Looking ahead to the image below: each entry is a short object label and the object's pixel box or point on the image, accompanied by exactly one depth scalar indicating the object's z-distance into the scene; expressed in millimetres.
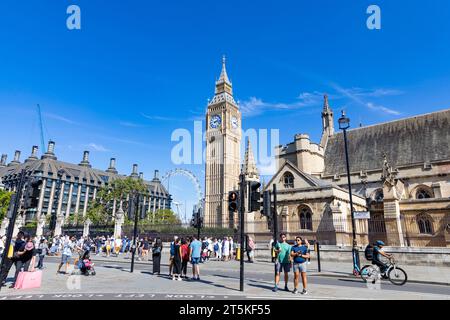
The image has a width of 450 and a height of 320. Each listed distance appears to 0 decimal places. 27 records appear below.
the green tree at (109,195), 57094
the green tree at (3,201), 55462
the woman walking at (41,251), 15011
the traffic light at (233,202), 9812
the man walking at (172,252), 12570
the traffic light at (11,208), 9733
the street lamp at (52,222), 25703
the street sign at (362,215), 15436
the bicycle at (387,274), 10867
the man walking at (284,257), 9305
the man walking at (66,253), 13969
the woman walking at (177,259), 12096
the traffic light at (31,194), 9982
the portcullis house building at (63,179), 93125
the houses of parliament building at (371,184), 24156
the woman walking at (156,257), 13750
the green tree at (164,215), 80081
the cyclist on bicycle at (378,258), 11039
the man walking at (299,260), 8750
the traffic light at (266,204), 12293
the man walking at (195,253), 11836
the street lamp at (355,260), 13000
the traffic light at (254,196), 9734
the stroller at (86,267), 12805
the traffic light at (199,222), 19088
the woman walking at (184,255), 12500
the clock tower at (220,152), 81375
